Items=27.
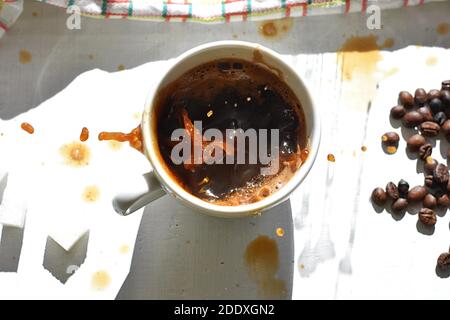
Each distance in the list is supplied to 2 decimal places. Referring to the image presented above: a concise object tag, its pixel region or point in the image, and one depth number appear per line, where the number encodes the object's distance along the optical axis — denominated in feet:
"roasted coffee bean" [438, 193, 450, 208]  3.09
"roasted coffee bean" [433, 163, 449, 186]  3.08
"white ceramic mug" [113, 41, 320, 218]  2.52
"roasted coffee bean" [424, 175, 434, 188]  3.11
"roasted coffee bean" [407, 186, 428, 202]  3.08
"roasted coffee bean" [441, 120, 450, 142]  3.13
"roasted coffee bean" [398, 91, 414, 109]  3.14
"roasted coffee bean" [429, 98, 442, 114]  3.15
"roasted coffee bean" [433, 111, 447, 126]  3.16
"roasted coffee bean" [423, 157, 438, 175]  3.11
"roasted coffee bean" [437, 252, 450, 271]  3.05
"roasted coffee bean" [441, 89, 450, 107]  3.14
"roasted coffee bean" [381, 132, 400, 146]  3.12
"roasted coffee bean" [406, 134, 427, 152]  3.11
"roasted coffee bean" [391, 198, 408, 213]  3.06
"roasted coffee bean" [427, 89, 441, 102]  3.17
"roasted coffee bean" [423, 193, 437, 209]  3.08
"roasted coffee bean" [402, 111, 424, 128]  3.13
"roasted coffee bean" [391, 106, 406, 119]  3.14
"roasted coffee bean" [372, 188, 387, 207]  3.06
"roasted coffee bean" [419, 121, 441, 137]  3.13
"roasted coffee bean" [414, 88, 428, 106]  3.16
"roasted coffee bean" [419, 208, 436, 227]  3.06
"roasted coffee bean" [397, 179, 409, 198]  3.09
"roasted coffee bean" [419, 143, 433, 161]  3.11
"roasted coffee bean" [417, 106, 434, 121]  3.15
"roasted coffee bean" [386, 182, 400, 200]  3.07
